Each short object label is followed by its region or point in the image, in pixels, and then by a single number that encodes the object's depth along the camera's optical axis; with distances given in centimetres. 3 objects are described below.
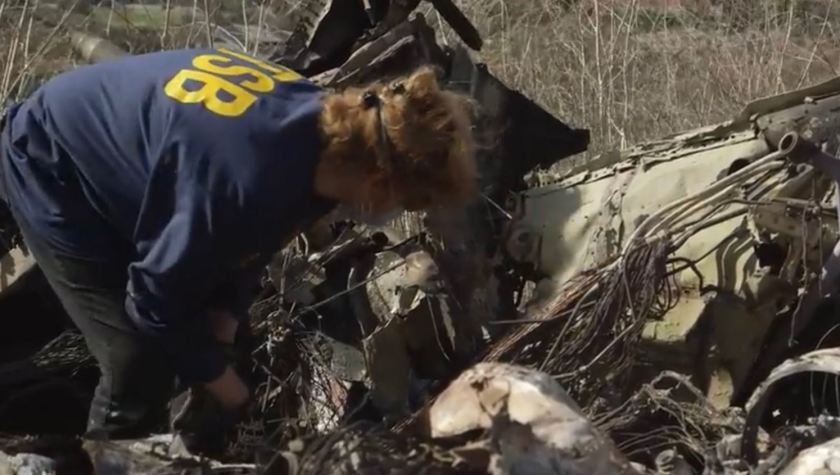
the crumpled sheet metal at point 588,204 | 403
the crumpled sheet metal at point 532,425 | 253
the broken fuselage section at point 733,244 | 367
